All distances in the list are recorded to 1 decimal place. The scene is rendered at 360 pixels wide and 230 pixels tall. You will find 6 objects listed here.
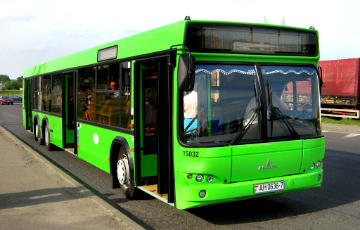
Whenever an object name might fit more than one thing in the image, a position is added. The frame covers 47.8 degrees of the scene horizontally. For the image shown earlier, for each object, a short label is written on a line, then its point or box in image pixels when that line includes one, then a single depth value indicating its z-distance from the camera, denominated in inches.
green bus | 211.3
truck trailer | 937.5
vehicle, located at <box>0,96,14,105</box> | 2497.5
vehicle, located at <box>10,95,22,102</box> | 2871.6
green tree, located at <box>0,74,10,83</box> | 7780.5
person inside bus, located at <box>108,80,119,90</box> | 295.9
